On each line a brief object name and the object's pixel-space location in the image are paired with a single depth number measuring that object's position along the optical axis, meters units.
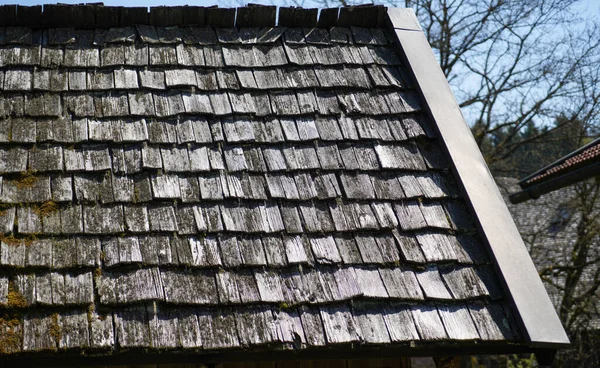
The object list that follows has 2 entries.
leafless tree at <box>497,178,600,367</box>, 14.05
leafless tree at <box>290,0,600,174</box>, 14.37
